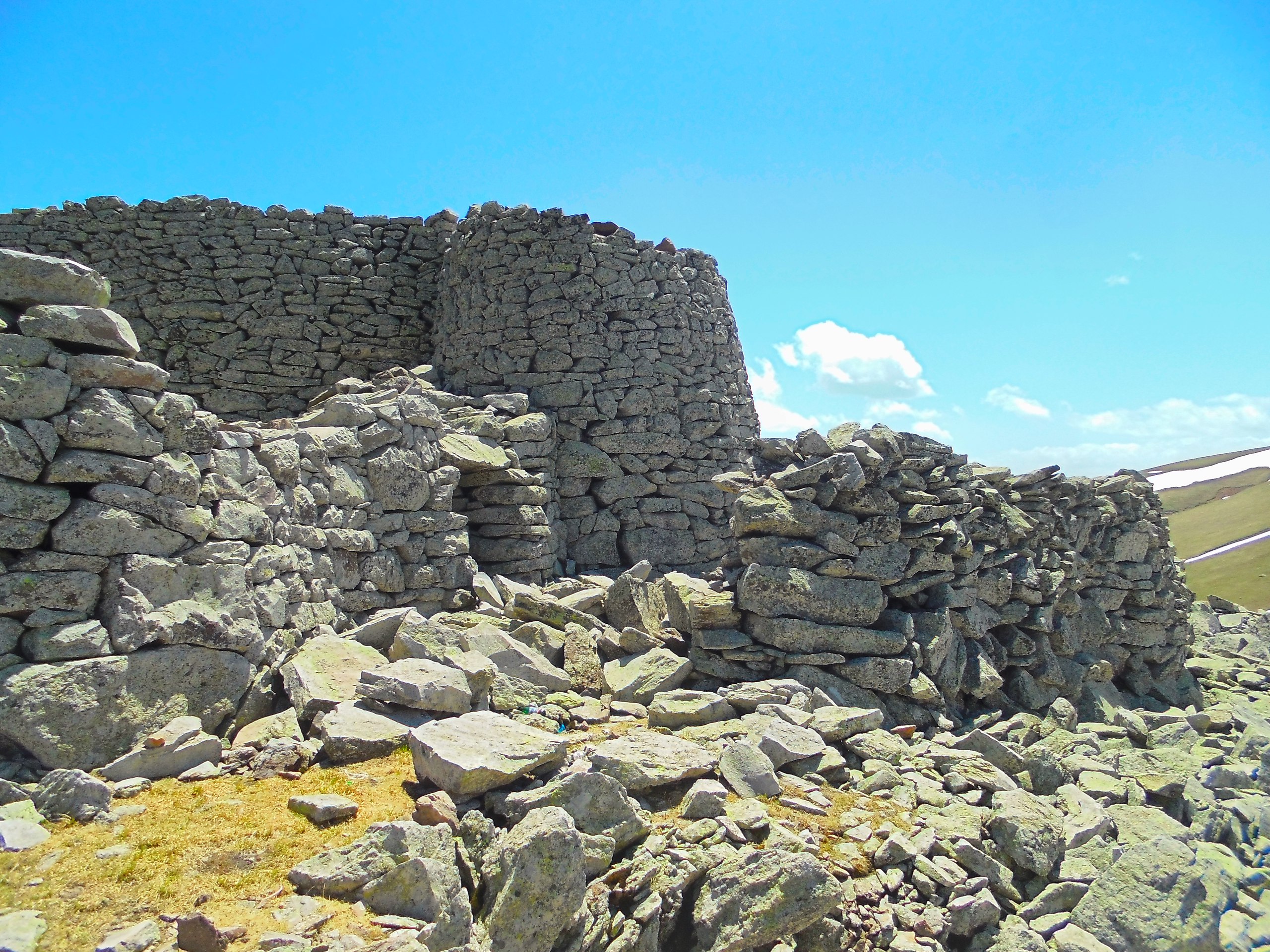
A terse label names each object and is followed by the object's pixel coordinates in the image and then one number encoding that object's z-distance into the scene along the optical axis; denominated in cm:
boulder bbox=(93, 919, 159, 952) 345
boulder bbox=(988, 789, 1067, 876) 572
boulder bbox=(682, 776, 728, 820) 531
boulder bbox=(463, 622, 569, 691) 723
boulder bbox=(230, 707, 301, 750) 567
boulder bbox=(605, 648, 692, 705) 768
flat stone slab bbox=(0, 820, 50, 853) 419
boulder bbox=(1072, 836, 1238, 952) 554
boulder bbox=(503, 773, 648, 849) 482
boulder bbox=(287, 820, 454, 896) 409
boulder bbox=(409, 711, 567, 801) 495
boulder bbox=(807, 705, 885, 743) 700
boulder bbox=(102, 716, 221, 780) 511
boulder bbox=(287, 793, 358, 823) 471
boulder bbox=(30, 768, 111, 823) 458
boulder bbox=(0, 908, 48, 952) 346
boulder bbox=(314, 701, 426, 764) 553
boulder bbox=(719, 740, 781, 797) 584
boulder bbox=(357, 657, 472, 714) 591
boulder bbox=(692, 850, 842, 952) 459
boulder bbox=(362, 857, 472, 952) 397
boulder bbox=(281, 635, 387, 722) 603
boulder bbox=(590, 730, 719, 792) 546
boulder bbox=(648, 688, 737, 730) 691
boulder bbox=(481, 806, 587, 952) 411
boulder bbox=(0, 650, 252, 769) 491
